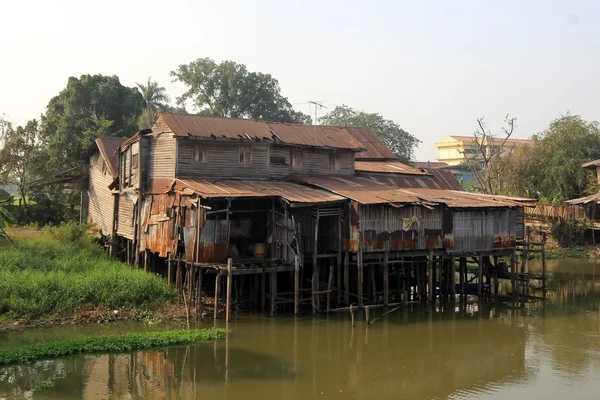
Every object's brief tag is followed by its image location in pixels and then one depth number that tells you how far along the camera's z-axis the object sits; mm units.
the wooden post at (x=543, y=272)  25359
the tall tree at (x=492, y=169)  46375
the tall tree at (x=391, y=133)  61688
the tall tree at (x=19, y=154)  36312
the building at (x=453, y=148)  81350
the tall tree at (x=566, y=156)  46000
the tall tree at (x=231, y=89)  55062
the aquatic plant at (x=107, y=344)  14989
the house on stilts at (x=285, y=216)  20562
